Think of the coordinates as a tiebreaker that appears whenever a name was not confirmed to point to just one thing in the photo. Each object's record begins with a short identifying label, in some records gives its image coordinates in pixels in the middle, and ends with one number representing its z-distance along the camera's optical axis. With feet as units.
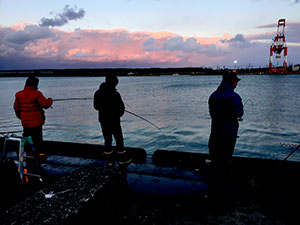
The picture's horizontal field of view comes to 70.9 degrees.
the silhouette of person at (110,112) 14.94
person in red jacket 15.15
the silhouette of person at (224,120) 11.24
